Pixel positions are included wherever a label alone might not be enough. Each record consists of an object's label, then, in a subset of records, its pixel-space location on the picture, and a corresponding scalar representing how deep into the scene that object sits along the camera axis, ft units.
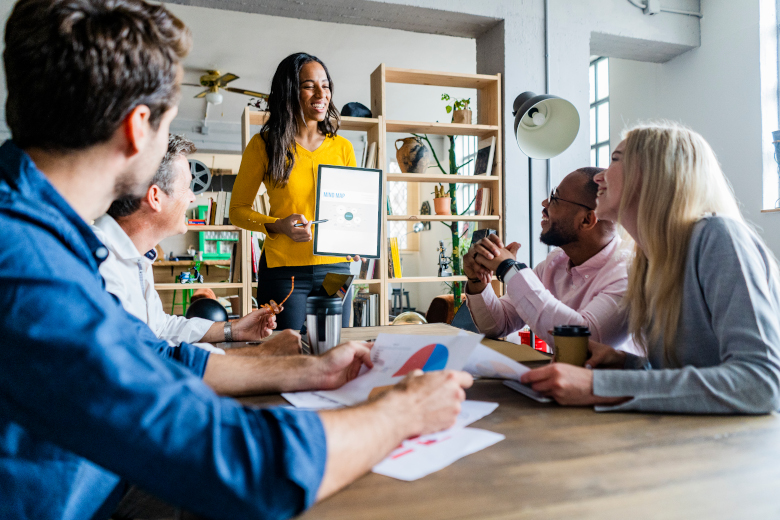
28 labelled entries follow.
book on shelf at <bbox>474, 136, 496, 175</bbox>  13.02
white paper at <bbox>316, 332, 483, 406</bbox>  3.02
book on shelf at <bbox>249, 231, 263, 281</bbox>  13.90
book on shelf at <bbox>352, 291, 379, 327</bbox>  13.92
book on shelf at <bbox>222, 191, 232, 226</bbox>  14.22
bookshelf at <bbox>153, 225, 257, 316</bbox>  13.05
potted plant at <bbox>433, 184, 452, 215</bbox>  14.88
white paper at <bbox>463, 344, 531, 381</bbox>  3.20
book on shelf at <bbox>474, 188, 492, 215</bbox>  13.17
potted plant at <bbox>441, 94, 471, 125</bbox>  13.56
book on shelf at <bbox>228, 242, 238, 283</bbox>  14.12
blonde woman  2.90
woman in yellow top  7.32
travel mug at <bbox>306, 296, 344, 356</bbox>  4.26
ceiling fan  21.21
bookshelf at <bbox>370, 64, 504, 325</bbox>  12.73
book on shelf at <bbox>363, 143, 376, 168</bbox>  12.88
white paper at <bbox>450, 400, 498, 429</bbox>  2.73
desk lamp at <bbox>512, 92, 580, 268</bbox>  8.04
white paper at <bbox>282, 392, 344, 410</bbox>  3.04
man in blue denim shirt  1.61
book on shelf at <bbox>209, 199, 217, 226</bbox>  14.27
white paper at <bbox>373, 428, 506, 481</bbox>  2.12
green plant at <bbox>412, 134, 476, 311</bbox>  13.94
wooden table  1.81
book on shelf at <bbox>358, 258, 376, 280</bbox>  13.28
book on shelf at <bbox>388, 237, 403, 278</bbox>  13.85
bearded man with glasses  5.17
